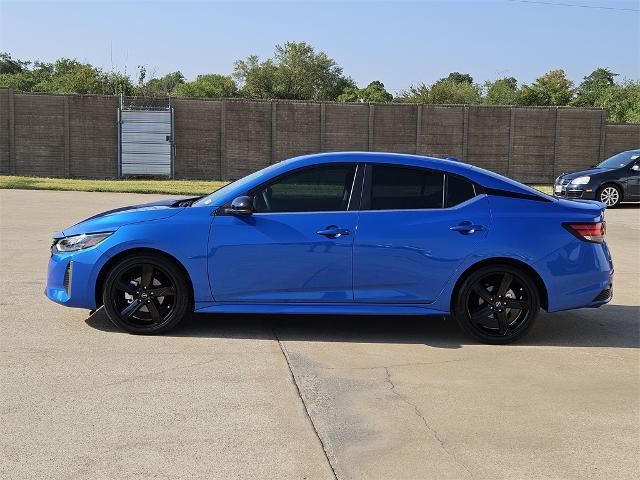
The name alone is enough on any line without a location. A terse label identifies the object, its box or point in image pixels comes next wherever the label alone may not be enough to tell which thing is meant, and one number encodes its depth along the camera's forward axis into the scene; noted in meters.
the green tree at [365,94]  79.81
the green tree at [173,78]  119.74
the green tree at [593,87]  65.86
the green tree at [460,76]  121.44
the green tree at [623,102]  43.21
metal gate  28.52
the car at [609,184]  20.00
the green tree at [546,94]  64.06
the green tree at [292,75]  75.94
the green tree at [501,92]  69.56
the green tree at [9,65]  90.38
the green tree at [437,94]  56.53
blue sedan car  6.06
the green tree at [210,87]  75.75
